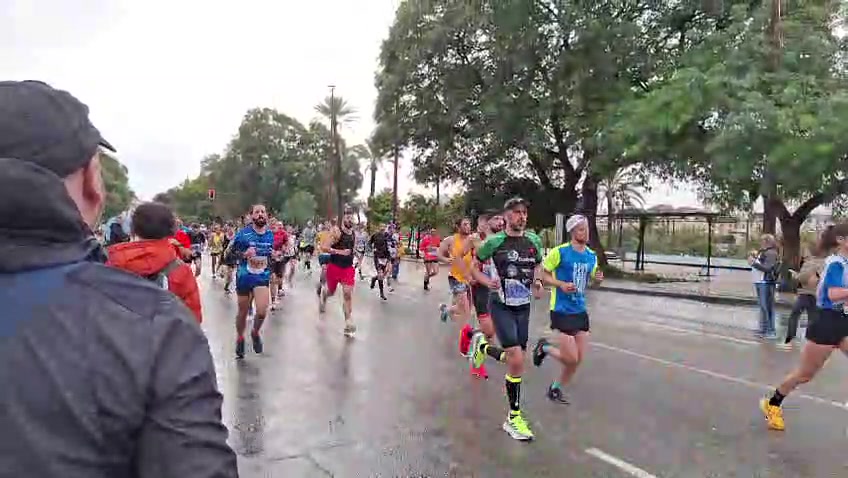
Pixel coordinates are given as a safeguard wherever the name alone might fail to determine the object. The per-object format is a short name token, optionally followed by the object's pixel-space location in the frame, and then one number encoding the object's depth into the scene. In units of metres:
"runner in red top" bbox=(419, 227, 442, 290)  19.48
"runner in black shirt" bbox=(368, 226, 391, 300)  18.03
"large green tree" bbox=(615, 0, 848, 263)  15.63
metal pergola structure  25.13
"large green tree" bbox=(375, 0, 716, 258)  23.09
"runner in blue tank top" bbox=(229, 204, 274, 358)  8.87
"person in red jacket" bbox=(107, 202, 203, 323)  4.73
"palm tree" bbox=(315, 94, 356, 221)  65.44
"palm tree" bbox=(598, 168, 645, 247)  27.17
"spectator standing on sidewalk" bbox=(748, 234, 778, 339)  12.50
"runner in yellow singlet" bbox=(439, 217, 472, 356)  11.14
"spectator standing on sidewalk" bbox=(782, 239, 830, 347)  6.99
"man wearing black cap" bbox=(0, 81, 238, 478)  1.15
